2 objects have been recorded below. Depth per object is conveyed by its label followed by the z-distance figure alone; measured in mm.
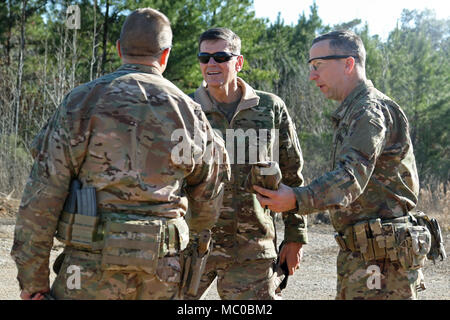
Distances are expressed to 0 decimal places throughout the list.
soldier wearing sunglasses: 4562
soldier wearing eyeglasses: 3756
